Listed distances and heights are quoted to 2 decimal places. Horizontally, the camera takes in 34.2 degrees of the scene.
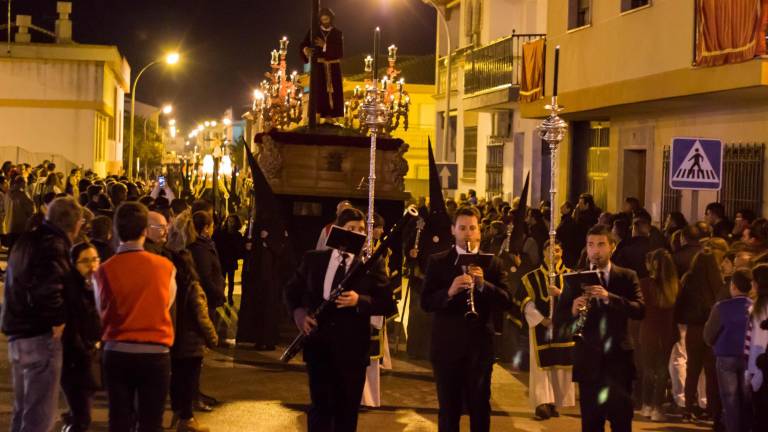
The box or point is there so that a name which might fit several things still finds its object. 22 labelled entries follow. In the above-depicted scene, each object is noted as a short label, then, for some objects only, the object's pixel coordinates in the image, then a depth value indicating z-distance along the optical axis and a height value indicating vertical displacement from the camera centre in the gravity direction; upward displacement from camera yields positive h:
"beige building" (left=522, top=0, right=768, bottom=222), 18.45 +1.65
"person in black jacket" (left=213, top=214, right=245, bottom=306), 16.62 -0.68
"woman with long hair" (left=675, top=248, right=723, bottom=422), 11.15 -0.98
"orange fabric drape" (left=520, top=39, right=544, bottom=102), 25.19 +2.63
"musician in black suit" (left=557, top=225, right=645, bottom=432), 8.59 -1.00
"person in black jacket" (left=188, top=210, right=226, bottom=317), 10.37 -0.66
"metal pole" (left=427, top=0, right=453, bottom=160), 36.81 +3.25
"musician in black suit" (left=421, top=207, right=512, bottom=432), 8.55 -0.94
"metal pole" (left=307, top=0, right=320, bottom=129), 16.33 +1.57
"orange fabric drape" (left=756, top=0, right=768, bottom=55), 16.23 +2.22
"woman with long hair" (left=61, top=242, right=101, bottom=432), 7.94 -0.99
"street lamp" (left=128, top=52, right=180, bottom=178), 44.56 +4.65
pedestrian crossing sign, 14.08 +0.46
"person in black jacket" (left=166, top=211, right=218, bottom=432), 9.28 -1.05
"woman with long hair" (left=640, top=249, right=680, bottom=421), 11.42 -1.17
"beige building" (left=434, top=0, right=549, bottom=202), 30.17 +2.62
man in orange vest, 7.13 -0.75
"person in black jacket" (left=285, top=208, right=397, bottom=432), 8.23 -0.91
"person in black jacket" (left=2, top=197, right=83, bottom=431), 7.67 -0.74
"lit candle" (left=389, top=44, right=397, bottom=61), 22.46 +2.61
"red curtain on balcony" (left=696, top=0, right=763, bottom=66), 16.44 +2.39
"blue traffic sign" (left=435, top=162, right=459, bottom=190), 28.69 +0.53
